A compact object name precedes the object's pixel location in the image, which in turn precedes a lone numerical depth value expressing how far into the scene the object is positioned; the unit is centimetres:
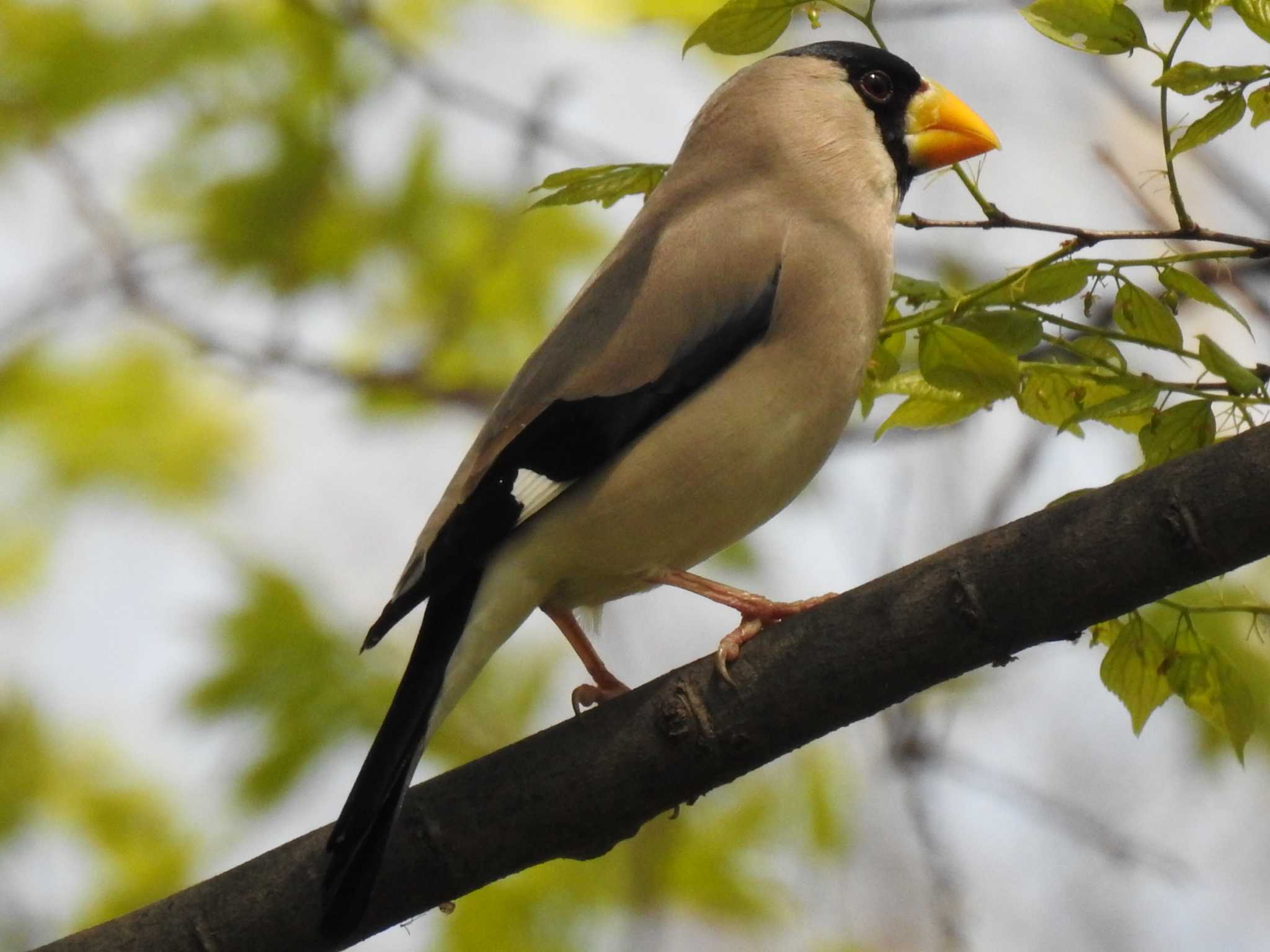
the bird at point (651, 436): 700
